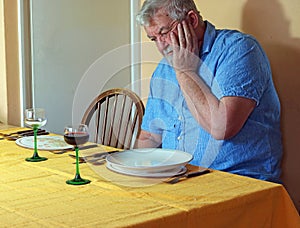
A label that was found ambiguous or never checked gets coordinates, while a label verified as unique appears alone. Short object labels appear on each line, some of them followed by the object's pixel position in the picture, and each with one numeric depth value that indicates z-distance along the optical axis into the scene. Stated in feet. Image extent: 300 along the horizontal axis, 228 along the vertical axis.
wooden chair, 7.19
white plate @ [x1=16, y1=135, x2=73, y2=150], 6.10
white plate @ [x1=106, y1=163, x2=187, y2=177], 4.72
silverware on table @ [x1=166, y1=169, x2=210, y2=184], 4.60
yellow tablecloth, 3.73
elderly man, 5.63
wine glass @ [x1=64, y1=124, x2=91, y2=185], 4.63
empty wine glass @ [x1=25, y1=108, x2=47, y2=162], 5.73
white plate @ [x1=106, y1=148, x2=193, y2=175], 4.74
